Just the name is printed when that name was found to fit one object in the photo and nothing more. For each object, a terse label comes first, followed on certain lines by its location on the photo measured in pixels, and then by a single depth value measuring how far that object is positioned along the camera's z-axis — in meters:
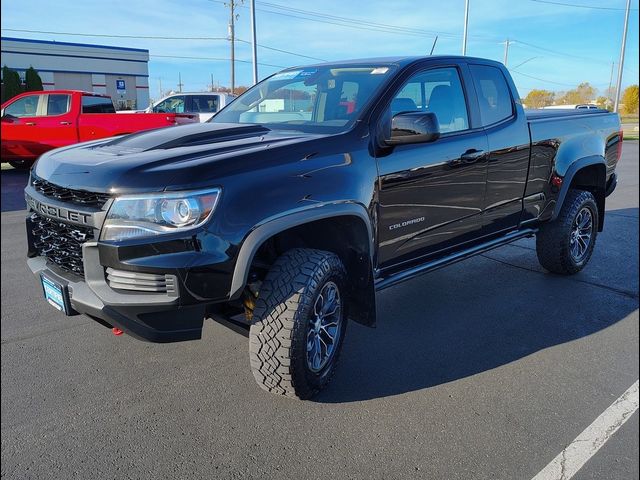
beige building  36.38
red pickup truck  11.75
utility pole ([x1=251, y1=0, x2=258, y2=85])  19.73
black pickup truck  2.45
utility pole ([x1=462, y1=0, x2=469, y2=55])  27.97
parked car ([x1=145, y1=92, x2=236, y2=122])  16.31
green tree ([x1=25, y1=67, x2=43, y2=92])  30.53
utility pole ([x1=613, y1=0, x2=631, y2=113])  26.98
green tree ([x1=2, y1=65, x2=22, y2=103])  28.41
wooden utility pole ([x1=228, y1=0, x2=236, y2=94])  37.53
